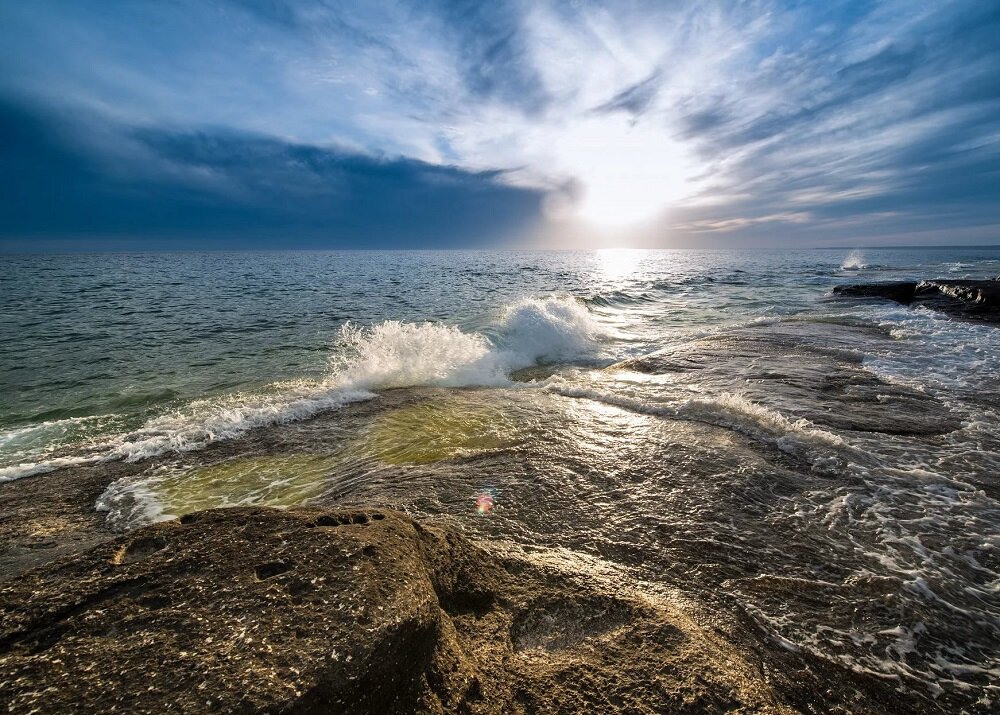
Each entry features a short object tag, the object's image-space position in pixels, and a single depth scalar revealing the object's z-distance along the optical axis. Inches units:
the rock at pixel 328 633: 63.6
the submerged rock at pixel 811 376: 267.3
